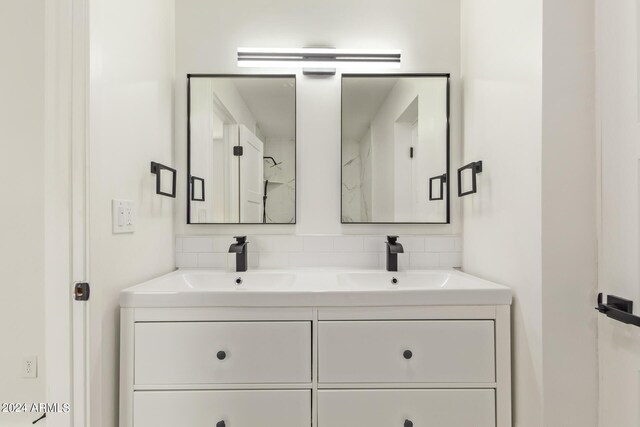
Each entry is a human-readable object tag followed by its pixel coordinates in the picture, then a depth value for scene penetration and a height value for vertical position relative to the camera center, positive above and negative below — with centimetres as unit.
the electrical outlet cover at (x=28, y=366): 166 -78
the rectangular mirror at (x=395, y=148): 179 +36
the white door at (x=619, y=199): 94 +5
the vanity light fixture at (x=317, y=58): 177 +84
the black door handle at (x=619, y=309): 92 -28
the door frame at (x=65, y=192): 104 +6
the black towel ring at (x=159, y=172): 151 +19
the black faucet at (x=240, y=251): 165 -19
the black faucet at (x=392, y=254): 168 -21
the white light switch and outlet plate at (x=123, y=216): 123 -1
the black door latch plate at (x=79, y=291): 105 -25
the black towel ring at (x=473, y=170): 153 +20
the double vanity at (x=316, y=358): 120 -53
